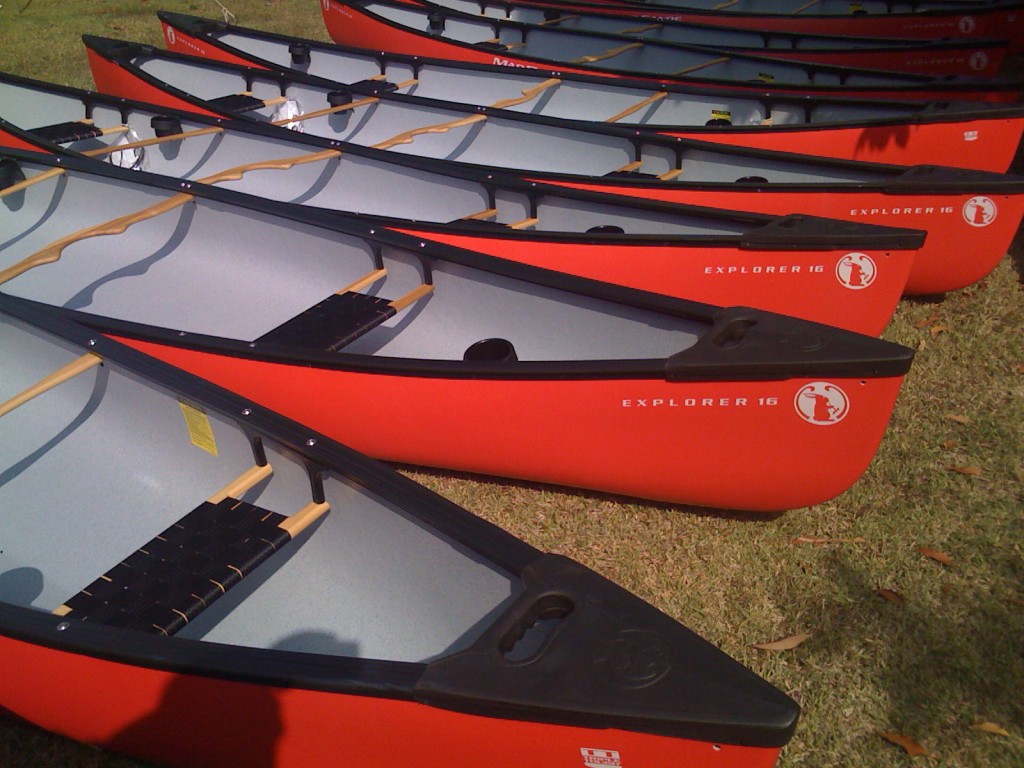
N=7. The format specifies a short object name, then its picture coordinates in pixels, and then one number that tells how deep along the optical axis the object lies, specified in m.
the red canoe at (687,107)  6.05
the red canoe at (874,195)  5.03
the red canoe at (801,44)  8.68
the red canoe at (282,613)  2.08
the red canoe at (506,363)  3.38
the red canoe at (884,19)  10.24
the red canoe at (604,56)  7.06
